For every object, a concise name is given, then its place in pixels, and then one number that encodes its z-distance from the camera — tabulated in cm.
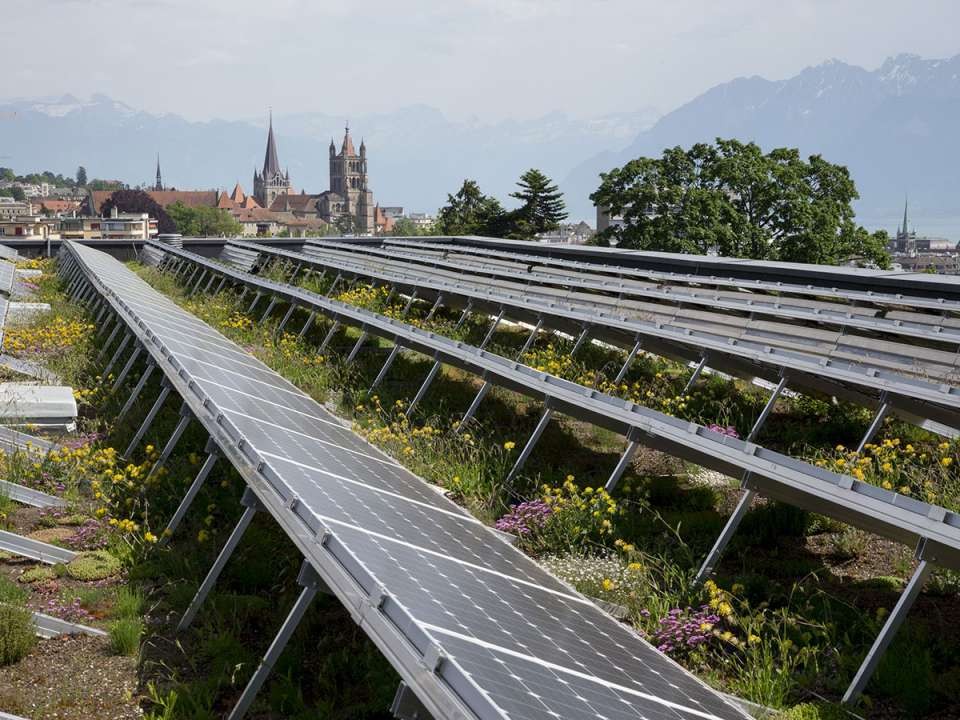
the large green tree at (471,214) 7731
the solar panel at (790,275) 1545
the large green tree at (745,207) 5412
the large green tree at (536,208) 7331
